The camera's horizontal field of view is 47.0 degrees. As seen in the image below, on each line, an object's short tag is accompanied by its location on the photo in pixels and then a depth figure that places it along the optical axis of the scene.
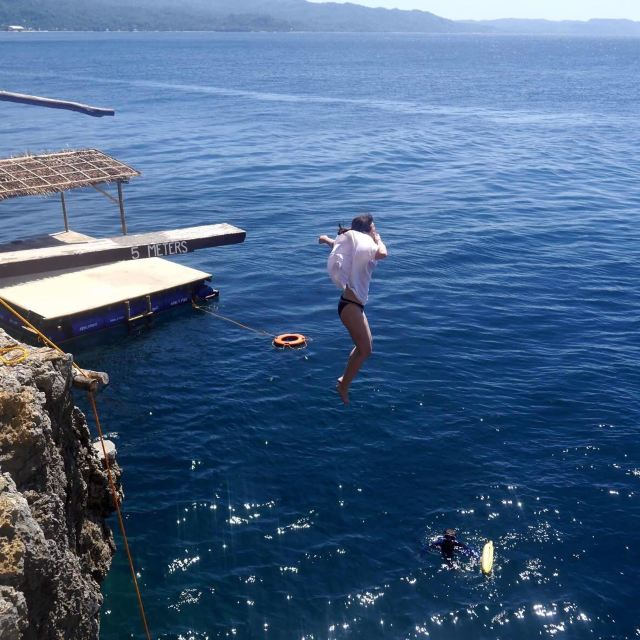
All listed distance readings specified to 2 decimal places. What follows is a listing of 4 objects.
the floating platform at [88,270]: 29.78
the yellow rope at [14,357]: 11.79
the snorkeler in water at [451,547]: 19.03
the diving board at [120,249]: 30.86
